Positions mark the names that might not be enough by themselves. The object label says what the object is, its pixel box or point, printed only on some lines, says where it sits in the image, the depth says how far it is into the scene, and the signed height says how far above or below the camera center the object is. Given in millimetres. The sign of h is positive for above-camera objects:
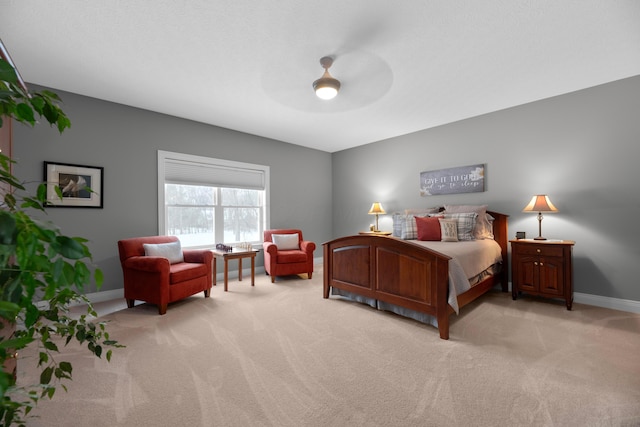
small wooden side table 3879 -563
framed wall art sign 4281 +551
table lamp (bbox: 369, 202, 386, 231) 5141 +100
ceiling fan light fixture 2768 +1313
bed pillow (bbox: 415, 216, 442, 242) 3859 -196
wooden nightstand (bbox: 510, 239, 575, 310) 3146 -644
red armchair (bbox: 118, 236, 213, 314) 3049 -652
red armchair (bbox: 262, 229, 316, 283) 4434 -645
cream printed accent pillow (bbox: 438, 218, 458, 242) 3744 -207
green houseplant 463 -67
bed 2539 -652
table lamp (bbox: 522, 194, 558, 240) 3316 +101
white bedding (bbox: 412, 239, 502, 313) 2607 -492
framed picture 3268 +461
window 4258 +298
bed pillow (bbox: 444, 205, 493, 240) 3869 -122
